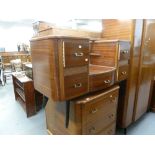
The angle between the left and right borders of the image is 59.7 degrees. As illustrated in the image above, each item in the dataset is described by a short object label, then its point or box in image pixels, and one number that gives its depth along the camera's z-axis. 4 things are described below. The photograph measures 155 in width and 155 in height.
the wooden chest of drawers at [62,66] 0.90
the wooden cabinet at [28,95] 2.32
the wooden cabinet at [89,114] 1.17
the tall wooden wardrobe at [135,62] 1.61
